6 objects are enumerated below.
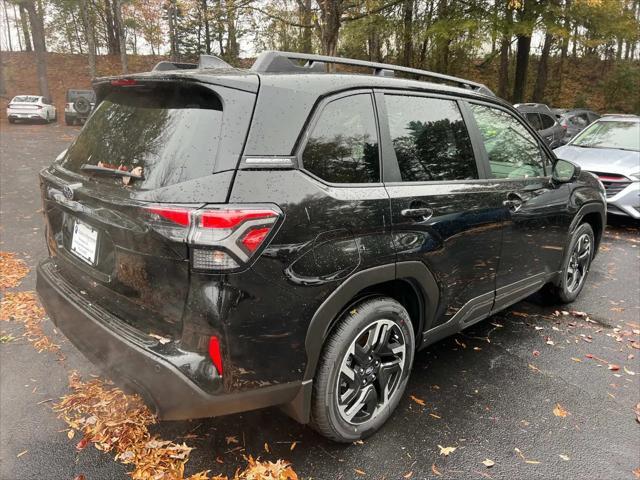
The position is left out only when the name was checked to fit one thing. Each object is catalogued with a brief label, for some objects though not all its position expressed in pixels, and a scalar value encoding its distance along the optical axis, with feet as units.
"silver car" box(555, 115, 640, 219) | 22.52
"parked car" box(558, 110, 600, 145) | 45.30
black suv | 6.33
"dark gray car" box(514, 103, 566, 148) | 39.28
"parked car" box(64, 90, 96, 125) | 72.84
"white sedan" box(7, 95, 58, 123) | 71.97
